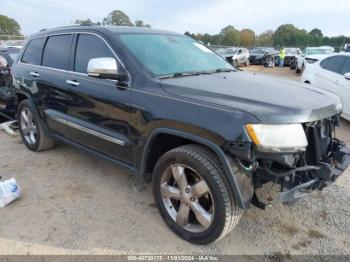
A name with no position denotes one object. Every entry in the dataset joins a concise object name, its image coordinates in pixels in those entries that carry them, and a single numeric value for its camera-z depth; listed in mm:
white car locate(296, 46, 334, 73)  18719
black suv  2367
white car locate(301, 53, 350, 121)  6617
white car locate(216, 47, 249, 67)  22797
